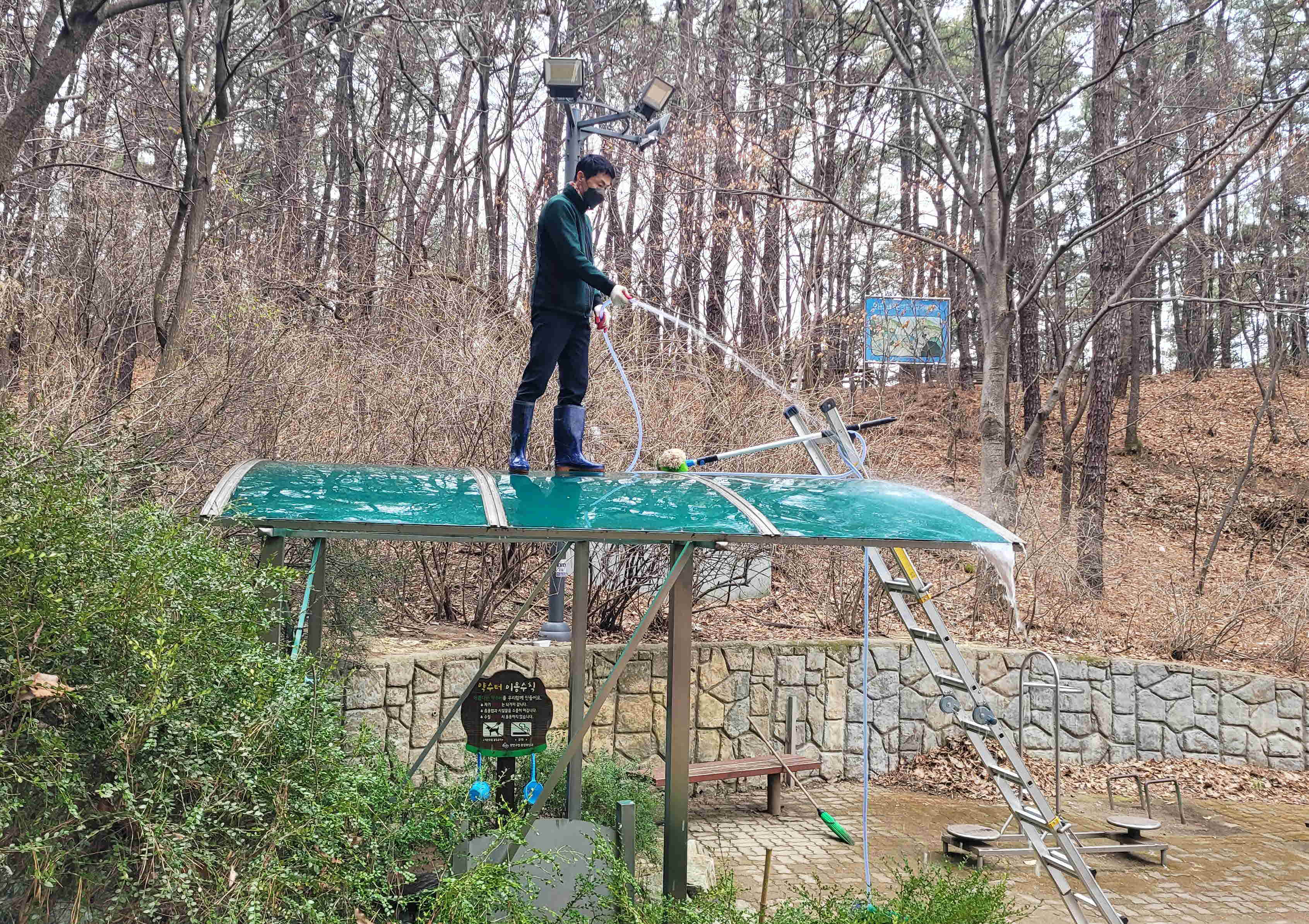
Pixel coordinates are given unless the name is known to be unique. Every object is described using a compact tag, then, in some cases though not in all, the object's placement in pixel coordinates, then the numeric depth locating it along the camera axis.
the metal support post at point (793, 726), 8.83
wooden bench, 7.65
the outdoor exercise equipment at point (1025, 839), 6.69
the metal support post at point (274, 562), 3.69
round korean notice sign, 4.93
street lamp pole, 7.54
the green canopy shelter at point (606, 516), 3.99
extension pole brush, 5.51
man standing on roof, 5.50
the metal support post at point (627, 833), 4.64
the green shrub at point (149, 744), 2.60
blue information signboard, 13.05
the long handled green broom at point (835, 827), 6.73
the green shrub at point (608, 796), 6.00
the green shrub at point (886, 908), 3.84
